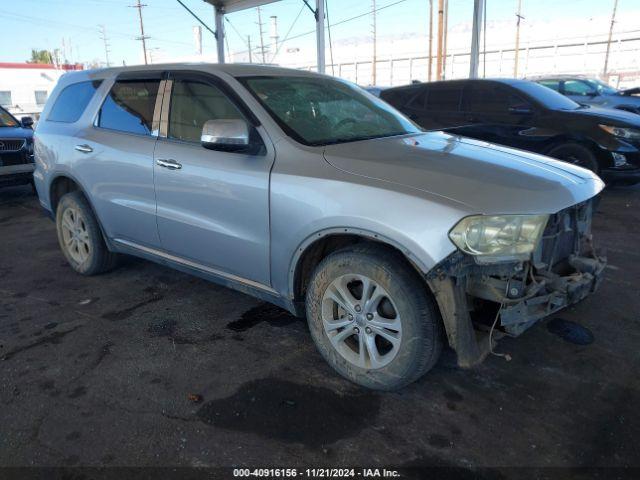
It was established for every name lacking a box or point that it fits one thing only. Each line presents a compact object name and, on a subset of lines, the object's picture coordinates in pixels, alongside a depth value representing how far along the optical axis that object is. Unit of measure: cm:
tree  10574
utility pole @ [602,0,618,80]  3869
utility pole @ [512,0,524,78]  3888
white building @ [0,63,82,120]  4109
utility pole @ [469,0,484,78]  1241
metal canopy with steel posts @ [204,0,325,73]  1177
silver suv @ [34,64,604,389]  246
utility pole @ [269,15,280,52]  4307
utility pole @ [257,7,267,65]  5095
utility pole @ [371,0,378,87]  4891
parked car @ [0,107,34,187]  798
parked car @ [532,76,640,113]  1341
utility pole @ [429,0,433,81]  3086
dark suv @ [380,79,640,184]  696
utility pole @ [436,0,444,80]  2089
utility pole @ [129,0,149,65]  5912
